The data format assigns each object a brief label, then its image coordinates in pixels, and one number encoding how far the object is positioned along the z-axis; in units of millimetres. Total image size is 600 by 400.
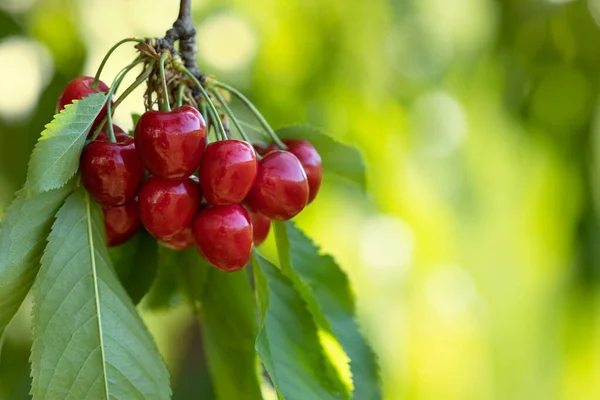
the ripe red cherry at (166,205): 988
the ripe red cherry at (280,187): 1003
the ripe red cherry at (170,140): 980
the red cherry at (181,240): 1010
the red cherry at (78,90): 1008
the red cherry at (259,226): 1031
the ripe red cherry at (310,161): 1033
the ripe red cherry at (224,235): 994
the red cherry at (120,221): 1008
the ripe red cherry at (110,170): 981
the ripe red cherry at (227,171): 986
